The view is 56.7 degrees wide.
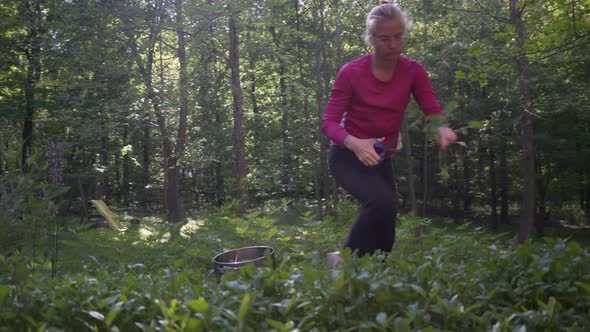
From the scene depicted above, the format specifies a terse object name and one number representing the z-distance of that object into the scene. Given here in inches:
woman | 115.4
